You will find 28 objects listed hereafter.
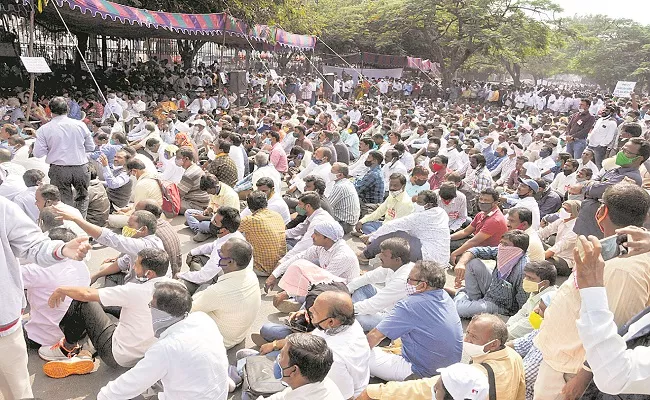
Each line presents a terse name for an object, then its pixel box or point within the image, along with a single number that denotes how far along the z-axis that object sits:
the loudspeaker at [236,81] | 20.03
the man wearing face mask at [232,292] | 3.82
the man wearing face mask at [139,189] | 6.54
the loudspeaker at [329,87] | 23.48
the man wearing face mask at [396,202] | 6.28
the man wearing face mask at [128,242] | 4.02
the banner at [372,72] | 28.22
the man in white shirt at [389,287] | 4.11
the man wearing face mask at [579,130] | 10.45
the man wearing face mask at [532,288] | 4.06
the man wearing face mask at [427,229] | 5.40
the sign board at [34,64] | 8.16
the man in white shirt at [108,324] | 3.46
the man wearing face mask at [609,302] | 2.26
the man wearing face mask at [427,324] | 3.49
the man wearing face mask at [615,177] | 4.88
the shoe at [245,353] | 3.86
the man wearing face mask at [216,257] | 4.54
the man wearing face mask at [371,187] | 7.69
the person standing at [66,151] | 5.99
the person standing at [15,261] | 2.70
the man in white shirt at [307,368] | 2.50
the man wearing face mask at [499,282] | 4.63
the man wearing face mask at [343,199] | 6.74
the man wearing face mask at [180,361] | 2.73
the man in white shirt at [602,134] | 9.86
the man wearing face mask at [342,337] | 3.08
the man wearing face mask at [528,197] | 6.29
